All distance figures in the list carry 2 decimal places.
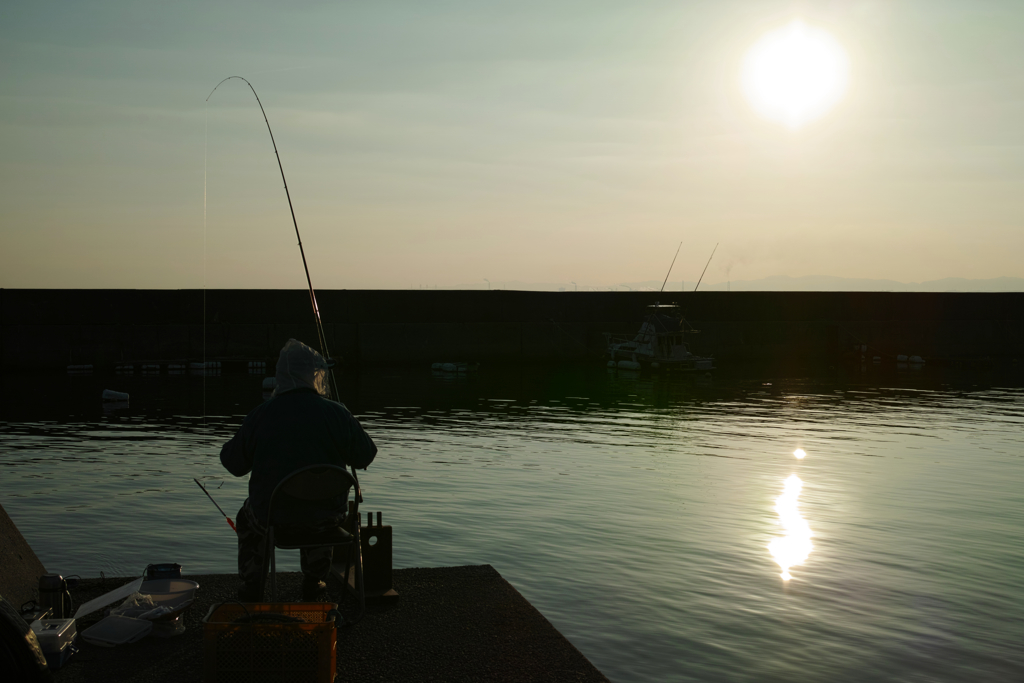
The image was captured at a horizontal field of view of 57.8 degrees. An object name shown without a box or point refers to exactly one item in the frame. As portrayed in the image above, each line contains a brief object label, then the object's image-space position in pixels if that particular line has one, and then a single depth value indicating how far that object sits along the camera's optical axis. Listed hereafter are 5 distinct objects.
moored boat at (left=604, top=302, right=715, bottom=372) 40.22
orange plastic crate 3.73
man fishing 4.81
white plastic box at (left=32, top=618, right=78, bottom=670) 4.16
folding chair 4.67
